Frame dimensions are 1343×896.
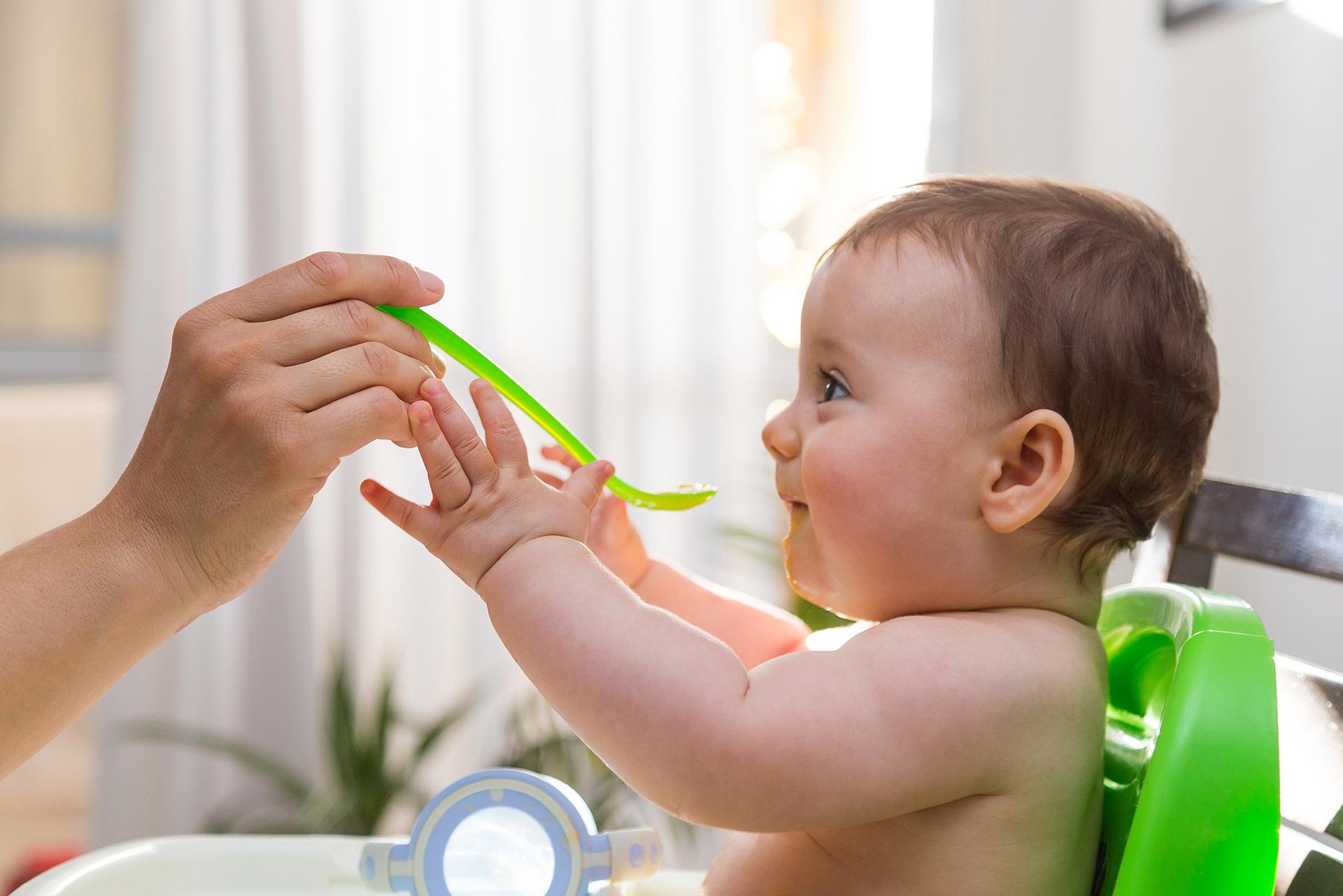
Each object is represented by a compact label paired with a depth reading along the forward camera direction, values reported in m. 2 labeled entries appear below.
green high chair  0.54
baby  0.59
